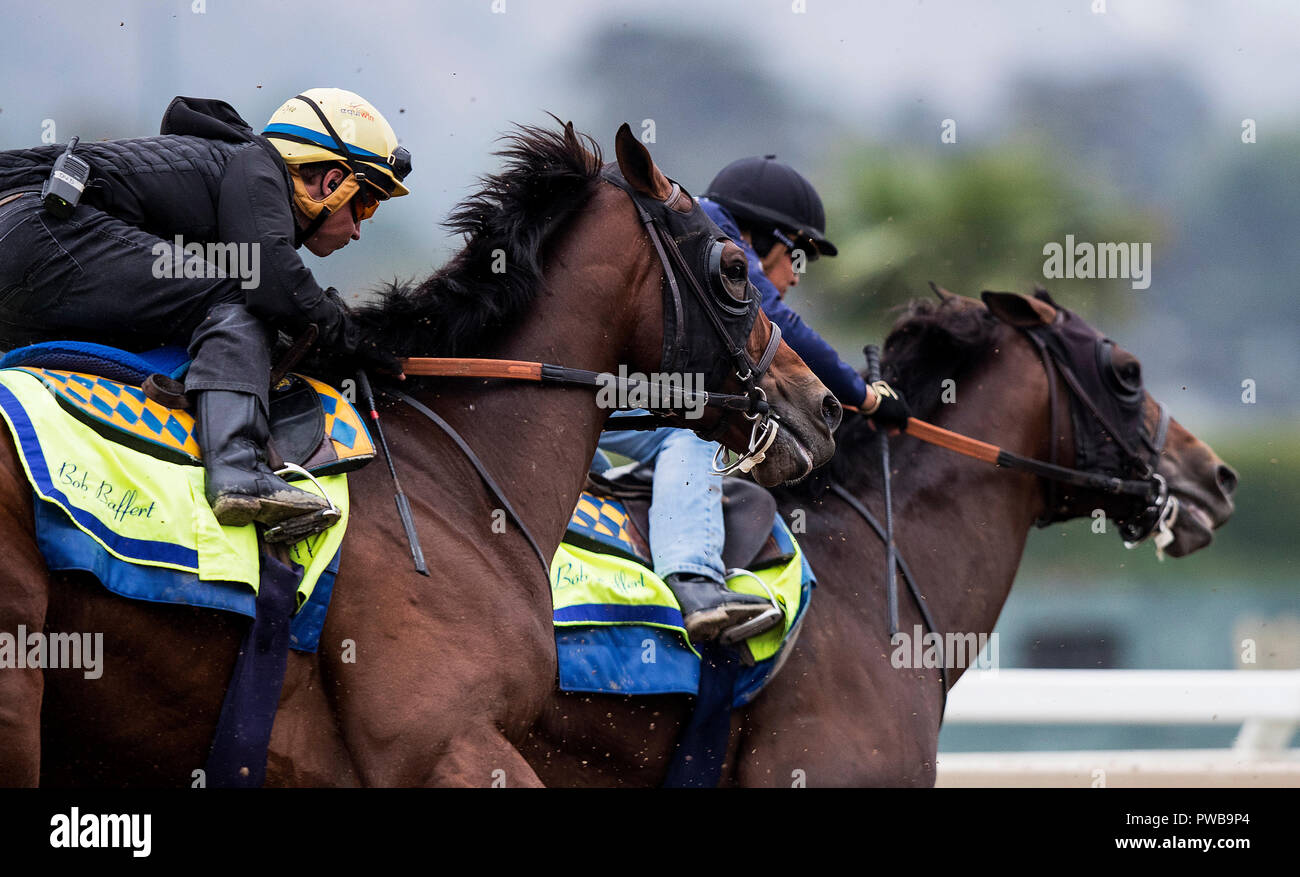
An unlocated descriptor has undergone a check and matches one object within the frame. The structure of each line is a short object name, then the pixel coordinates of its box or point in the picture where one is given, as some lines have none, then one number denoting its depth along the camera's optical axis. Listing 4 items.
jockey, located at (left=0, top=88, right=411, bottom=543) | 6.02
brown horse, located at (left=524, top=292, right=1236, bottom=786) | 8.39
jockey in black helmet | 8.41
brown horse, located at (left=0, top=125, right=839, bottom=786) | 5.67
